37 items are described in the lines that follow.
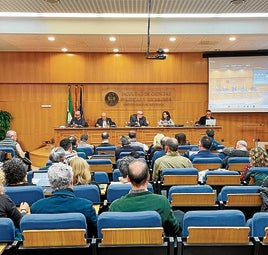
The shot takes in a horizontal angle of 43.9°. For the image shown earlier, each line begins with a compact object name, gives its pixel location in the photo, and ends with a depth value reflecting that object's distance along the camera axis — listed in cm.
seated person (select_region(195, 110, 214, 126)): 1112
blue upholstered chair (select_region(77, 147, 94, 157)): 712
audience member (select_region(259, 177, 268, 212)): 306
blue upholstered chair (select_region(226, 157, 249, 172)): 521
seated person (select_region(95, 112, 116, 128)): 1088
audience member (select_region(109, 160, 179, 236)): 251
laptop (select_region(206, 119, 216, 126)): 1061
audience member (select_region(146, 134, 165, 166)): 682
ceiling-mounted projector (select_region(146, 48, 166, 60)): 885
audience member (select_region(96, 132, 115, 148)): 738
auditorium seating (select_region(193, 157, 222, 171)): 513
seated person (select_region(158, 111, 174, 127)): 1049
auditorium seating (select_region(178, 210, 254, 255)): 215
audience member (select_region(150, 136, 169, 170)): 598
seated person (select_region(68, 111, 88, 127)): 1095
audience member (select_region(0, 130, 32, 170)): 701
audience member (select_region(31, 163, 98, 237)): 257
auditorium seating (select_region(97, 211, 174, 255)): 215
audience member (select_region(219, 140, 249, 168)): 571
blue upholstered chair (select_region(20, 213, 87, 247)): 213
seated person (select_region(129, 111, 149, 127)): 1075
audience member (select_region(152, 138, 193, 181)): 480
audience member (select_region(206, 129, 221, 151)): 738
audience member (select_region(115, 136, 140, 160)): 639
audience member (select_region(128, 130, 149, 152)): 731
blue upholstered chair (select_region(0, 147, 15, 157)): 659
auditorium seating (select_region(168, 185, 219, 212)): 317
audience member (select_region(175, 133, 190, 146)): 698
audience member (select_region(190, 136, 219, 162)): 541
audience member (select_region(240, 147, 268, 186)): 386
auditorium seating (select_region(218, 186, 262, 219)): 315
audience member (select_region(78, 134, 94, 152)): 748
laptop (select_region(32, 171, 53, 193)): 376
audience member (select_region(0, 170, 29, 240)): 265
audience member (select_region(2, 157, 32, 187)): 343
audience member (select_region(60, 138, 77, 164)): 550
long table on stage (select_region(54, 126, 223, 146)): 1019
